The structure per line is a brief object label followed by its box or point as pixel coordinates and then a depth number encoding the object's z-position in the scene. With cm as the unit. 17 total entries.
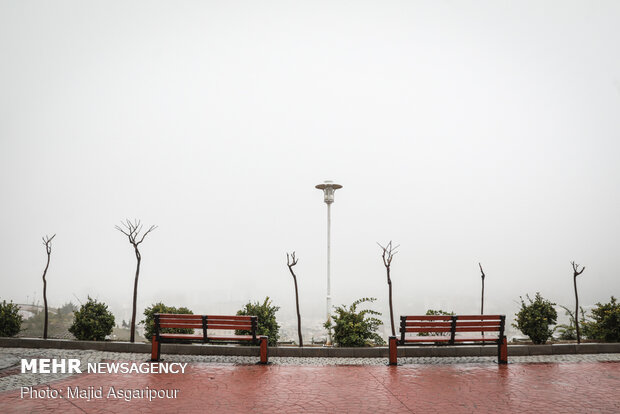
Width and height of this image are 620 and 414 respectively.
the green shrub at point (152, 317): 1066
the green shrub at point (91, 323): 1073
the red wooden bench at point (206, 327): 873
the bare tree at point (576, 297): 1055
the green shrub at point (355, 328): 984
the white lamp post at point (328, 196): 1254
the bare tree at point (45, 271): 1097
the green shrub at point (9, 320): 1133
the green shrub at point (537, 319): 1074
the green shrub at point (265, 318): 1005
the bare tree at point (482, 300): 1264
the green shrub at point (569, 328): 1274
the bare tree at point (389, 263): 1115
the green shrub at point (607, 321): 1067
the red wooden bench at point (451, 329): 864
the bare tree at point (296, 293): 1022
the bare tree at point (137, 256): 1055
